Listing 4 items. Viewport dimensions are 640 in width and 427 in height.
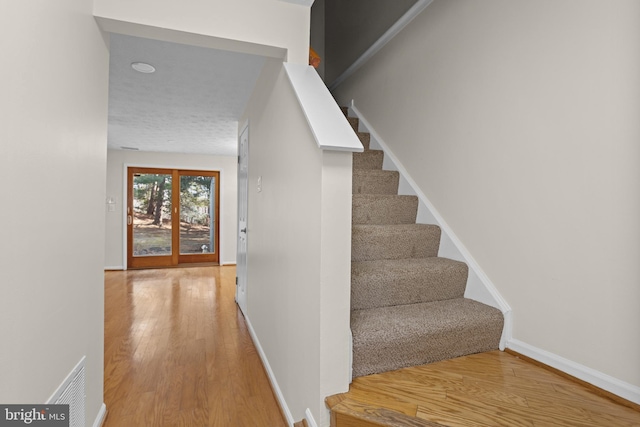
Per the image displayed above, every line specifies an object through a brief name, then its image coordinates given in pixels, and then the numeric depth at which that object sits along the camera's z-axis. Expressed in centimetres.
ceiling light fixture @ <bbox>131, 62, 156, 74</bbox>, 247
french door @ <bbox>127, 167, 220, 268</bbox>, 614
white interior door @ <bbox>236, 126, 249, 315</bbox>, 321
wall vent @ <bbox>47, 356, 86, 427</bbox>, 113
